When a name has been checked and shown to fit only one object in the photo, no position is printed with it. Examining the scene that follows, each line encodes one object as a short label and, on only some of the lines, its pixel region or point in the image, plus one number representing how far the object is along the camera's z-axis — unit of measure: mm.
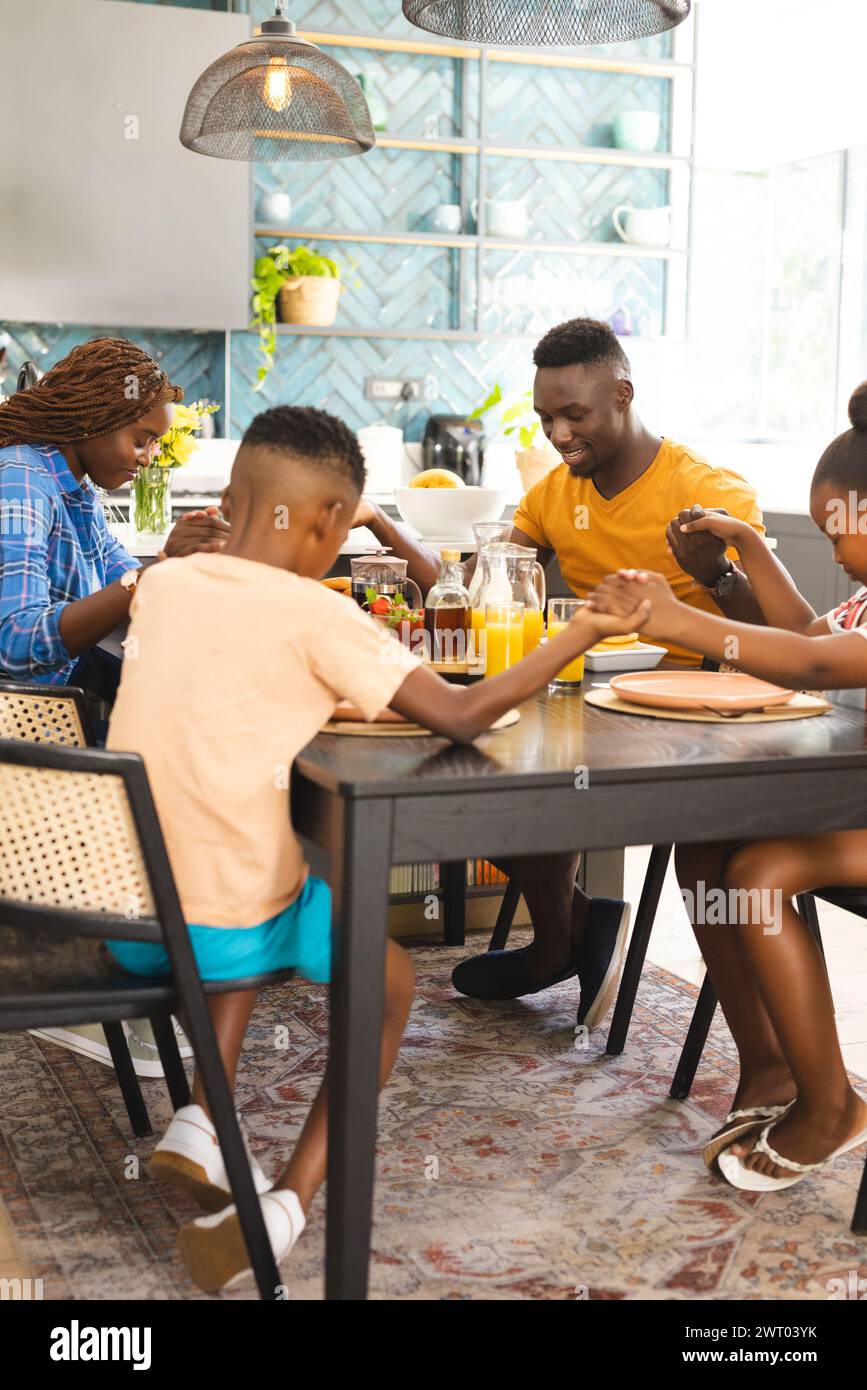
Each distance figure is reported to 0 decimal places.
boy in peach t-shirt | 1427
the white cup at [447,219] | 5168
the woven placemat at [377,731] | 1513
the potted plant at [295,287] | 4977
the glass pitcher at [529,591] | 1912
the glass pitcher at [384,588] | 1939
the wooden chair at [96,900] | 1385
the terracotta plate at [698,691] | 1647
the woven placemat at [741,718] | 1618
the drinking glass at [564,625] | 1880
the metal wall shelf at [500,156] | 5062
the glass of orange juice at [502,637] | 1843
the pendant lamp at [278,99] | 2721
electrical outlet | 5340
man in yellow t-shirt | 2395
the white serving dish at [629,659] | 2012
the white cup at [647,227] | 5453
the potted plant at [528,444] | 4199
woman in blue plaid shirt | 2004
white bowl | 2920
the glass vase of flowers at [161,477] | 2793
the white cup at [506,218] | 5230
